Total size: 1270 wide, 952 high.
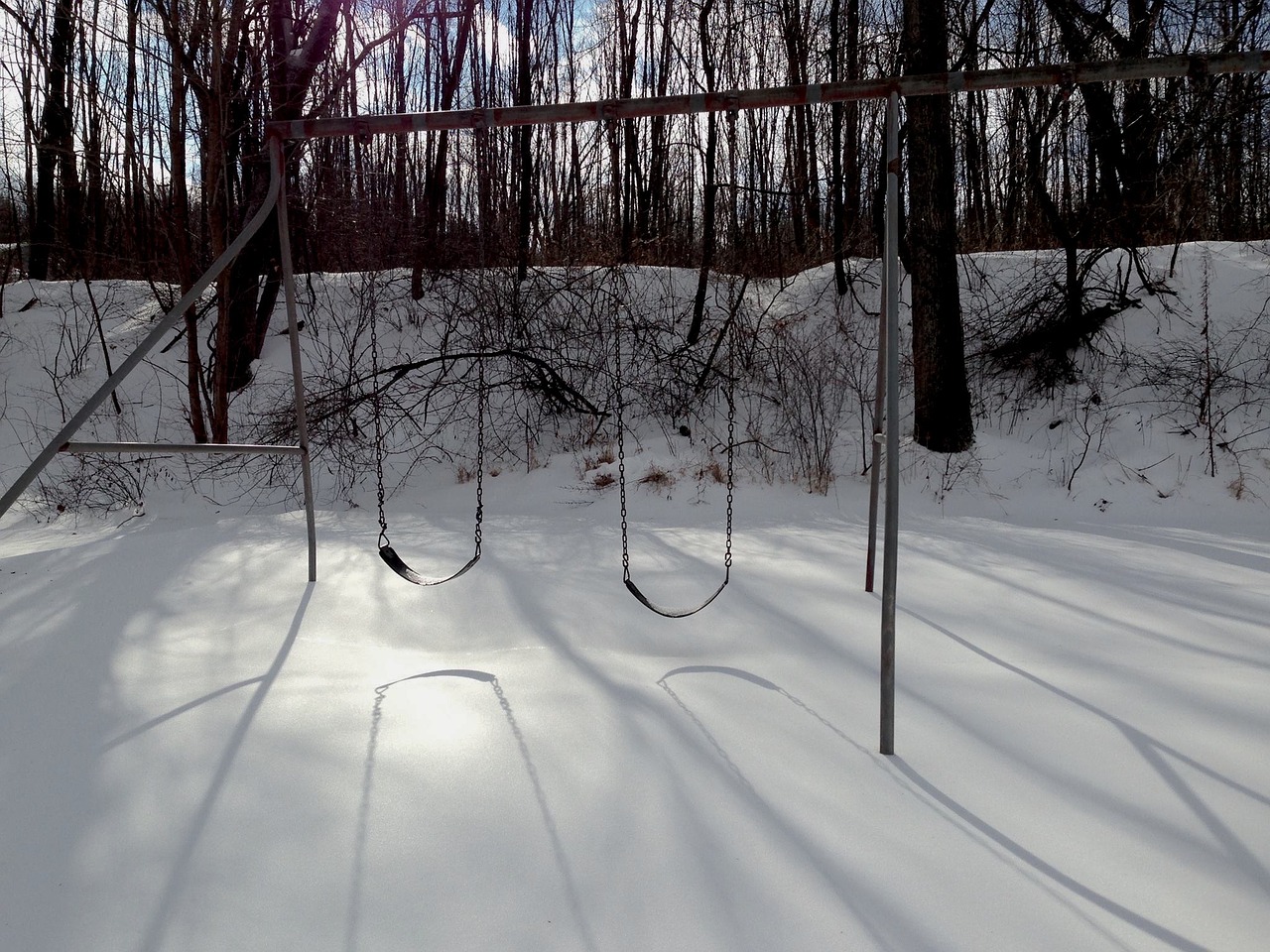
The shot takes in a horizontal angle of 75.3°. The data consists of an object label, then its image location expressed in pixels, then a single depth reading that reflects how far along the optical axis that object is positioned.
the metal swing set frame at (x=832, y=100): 2.31
